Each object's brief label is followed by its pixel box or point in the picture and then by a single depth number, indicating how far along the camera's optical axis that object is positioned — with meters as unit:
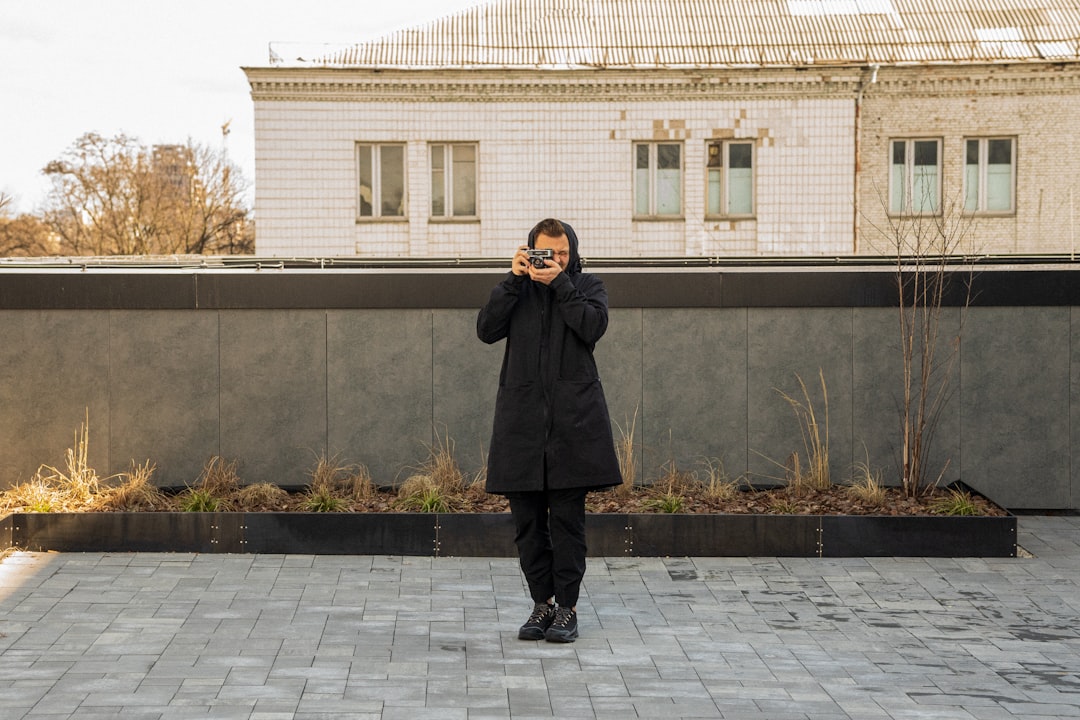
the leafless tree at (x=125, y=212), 54.03
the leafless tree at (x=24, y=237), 50.45
